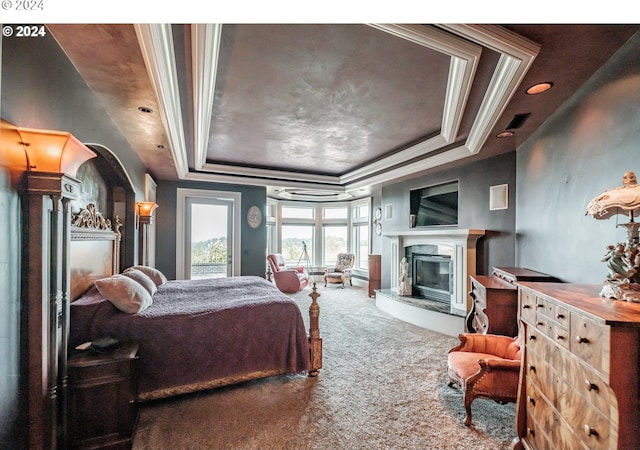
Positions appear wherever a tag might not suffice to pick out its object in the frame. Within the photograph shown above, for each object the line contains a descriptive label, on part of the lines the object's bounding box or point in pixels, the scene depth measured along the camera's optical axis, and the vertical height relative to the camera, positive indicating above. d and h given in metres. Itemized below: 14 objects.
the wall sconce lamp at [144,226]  3.96 -0.03
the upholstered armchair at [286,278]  6.79 -1.27
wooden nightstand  1.74 -1.11
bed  2.22 -0.89
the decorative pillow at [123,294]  2.28 -0.57
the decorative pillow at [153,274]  3.46 -0.63
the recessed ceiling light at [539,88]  2.15 +1.07
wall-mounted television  4.80 +0.38
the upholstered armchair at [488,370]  2.09 -1.12
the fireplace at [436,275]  4.21 -0.84
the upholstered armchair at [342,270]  7.75 -1.26
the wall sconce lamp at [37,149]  1.33 +0.37
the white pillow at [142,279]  2.95 -0.59
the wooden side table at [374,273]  6.55 -1.09
